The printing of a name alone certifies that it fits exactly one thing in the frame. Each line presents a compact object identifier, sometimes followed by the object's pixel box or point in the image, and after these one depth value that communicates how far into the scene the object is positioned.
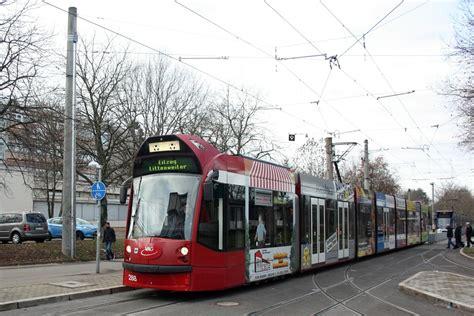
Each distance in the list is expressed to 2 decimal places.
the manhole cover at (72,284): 12.37
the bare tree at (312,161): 51.06
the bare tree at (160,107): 29.89
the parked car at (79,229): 32.62
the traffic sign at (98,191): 15.41
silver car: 26.66
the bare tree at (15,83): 17.78
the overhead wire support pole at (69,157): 19.69
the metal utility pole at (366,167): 40.52
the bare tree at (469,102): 19.34
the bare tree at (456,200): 104.24
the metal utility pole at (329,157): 33.41
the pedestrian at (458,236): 35.70
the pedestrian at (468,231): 33.19
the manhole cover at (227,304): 10.62
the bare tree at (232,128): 34.66
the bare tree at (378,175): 67.28
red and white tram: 10.95
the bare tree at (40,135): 18.72
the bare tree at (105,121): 27.75
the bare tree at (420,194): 129.27
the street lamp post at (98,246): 15.45
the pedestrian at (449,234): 35.50
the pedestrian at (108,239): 20.30
